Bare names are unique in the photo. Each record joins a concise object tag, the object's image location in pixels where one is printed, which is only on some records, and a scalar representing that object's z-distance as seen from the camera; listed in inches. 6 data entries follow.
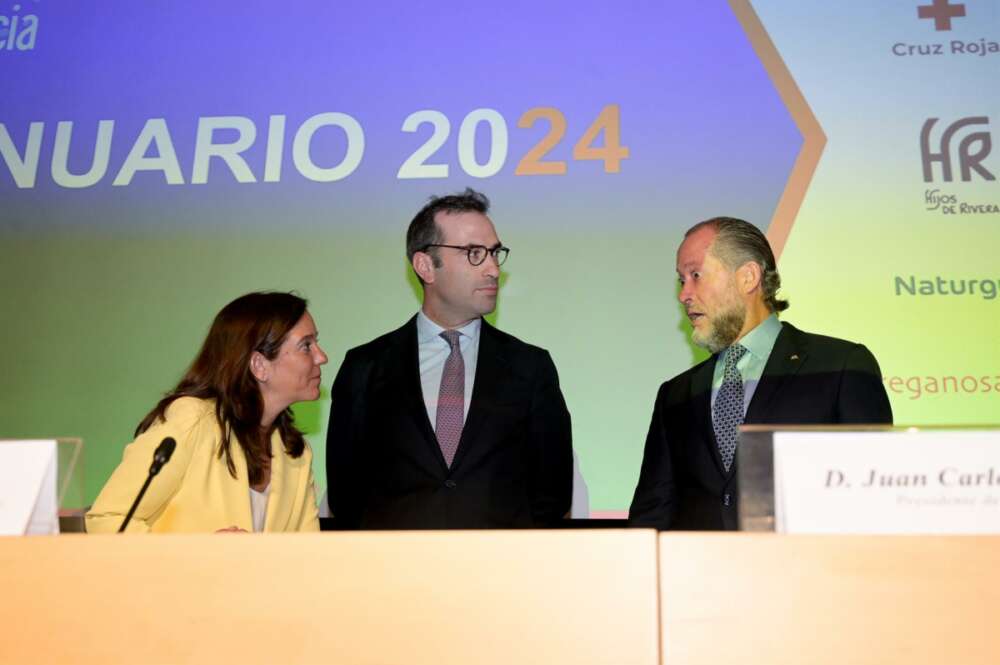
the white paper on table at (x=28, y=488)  57.4
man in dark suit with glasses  137.7
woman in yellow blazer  102.6
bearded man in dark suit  117.9
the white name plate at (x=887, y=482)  51.1
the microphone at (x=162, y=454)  73.0
